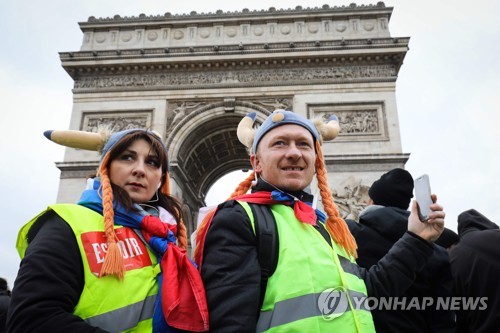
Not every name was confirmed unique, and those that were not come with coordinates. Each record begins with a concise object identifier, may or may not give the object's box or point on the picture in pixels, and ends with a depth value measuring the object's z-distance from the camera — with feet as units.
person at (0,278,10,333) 14.01
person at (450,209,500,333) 7.66
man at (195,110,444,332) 4.92
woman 4.82
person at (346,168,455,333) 7.73
